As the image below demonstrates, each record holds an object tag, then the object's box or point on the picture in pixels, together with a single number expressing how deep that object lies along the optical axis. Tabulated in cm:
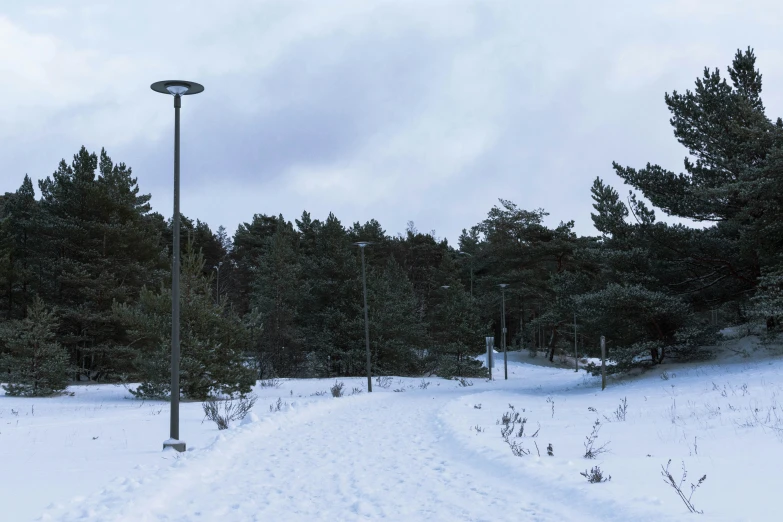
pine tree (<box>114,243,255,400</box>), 2220
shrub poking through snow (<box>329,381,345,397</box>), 2533
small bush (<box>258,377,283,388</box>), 3159
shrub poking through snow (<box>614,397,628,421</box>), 1306
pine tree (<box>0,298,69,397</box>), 2447
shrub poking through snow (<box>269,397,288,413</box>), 1811
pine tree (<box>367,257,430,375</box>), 4397
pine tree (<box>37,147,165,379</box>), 3469
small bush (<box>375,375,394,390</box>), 3390
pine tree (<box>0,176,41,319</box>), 3934
